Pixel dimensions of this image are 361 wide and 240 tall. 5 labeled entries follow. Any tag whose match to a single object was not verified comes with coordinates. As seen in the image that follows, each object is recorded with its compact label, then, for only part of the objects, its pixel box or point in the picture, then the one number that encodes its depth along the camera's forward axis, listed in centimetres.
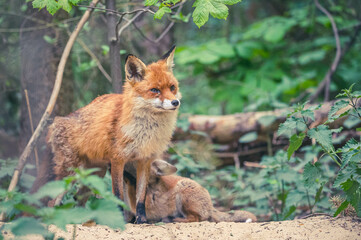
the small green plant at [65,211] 495
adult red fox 890
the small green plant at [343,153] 738
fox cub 1002
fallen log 1616
